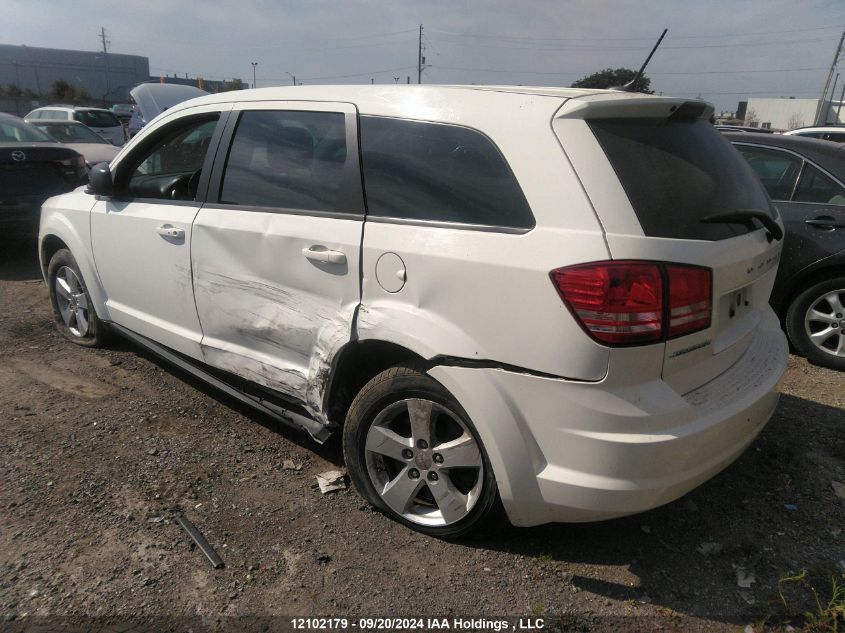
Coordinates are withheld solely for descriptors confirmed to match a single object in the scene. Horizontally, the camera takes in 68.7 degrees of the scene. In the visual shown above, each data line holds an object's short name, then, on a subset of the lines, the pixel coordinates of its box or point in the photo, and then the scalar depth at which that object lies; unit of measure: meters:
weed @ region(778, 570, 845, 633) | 2.16
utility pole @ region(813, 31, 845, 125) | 44.81
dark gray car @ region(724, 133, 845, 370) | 4.30
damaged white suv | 2.01
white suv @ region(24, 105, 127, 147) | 17.62
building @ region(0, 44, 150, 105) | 72.50
